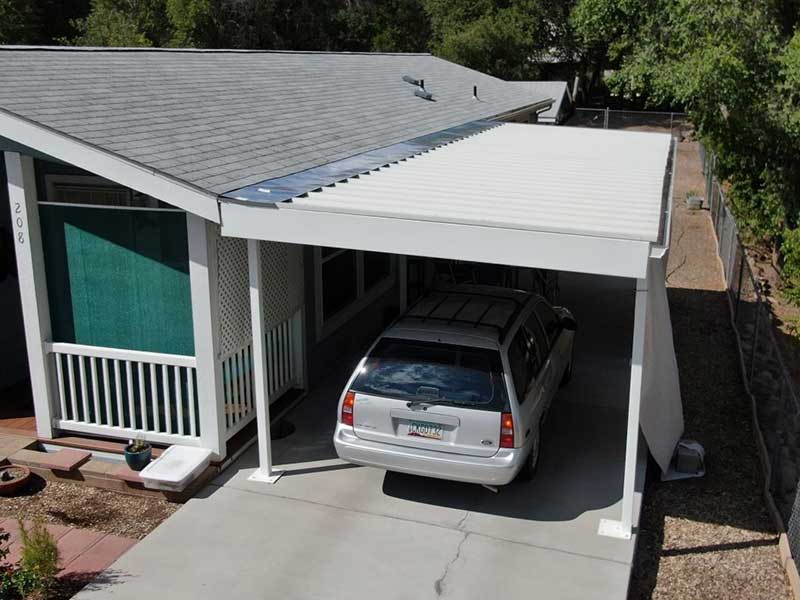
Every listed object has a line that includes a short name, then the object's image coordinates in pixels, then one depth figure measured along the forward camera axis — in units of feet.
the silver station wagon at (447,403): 22.54
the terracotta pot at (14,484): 24.90
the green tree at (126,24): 134.72
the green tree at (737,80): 55.52
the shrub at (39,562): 19.26
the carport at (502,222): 20.17
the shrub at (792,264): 42.93
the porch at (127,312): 24.94
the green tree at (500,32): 146.61
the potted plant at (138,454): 25.09
